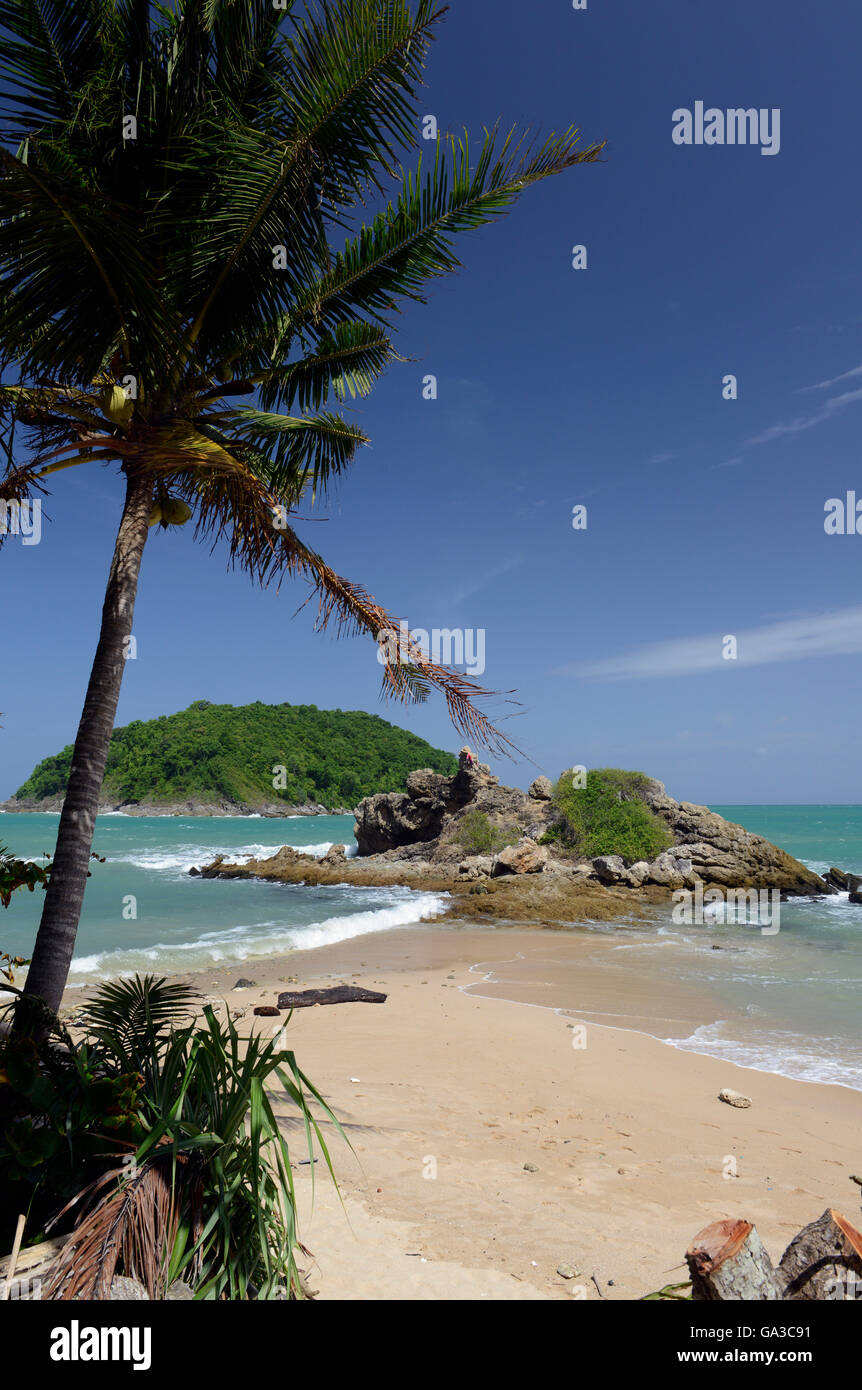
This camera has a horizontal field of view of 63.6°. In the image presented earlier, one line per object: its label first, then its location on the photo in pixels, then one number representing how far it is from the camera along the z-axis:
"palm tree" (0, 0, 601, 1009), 4.93
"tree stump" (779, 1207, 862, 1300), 2.55
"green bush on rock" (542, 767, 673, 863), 33.97
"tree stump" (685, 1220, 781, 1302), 2.57
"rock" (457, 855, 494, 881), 31.06
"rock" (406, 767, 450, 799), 42.12
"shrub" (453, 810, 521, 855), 36.88
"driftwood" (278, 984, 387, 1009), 11.24
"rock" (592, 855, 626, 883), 29.25
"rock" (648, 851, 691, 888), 29.08
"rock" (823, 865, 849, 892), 31.19
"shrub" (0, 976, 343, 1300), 2.71
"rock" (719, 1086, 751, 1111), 7.35
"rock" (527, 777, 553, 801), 39.81
